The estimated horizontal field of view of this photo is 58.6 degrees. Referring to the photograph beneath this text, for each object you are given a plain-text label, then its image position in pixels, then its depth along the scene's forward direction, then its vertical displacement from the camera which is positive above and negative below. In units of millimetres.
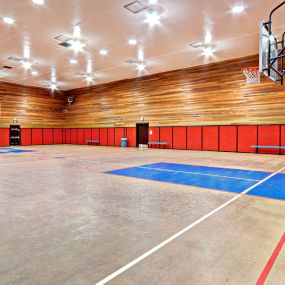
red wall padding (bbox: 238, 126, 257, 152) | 15617 -83
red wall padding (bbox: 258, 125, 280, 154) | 14805 +42
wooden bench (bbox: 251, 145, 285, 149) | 14285 -559
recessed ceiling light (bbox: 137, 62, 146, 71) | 17281 +4878
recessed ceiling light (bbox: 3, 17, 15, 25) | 10398 +4789
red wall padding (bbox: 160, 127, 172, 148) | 19484 +84
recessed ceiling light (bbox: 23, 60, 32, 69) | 16719 +4799
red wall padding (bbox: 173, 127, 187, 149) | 18675 -65
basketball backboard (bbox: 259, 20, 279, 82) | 8062 +2979
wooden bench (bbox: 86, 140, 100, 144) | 24438 -536
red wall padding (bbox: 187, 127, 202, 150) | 17906 -122
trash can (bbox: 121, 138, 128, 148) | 21906 -536
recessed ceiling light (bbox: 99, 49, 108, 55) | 14469 +4879
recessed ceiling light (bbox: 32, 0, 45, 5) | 9113 +4813
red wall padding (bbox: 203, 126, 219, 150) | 17141 -106
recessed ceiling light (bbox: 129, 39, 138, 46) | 12961 +4896
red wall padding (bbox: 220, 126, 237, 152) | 16406 -100
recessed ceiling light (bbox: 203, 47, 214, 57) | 14162 +4861
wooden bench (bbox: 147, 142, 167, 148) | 19647 -567
